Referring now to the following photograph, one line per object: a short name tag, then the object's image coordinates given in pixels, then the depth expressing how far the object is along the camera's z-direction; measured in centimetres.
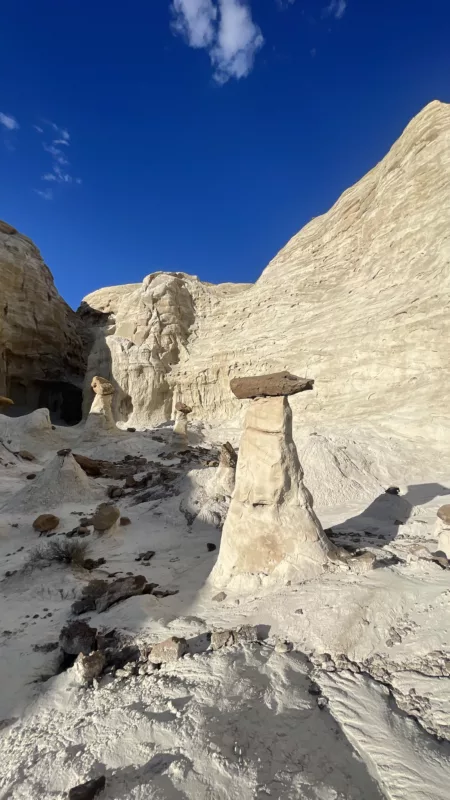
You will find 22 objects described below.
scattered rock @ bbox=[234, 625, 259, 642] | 293
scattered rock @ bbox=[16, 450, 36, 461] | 1320
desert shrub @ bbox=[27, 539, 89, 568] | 505
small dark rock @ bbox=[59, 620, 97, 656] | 299
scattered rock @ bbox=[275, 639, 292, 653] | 278
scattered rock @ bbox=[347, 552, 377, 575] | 371
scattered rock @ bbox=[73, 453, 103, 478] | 1091
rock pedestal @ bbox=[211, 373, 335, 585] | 387
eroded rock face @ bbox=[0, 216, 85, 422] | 2325
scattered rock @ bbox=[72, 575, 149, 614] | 382
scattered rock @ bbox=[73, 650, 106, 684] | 262
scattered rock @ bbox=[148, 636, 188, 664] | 275
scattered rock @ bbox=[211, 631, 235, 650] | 286
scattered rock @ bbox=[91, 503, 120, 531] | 623
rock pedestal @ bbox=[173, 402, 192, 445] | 1420
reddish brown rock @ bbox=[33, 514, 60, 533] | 673
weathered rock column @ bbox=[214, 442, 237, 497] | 740
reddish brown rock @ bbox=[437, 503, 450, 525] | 491
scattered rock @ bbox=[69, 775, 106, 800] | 170
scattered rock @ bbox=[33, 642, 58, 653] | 312
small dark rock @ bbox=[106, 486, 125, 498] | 902
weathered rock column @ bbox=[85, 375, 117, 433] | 1578
